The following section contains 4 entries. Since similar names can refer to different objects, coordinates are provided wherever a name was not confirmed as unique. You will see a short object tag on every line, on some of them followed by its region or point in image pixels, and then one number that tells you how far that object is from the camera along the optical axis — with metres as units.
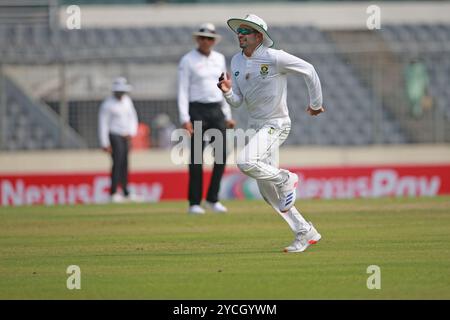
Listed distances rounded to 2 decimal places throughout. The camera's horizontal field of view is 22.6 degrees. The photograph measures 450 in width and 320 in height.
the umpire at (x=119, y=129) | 19.25
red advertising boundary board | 21.11
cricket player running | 10.51
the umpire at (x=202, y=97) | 14.75
